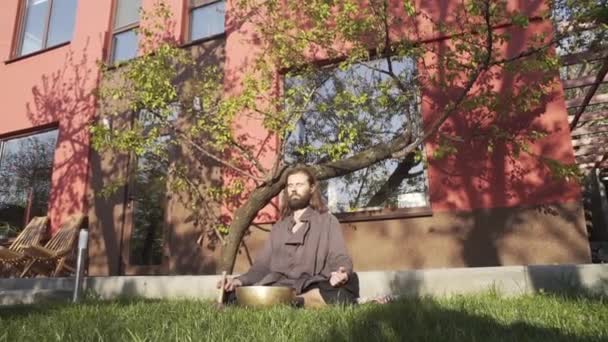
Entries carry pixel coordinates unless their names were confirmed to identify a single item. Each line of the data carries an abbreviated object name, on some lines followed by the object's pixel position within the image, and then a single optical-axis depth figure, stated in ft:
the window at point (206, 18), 29.55
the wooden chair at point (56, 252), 24.85
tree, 19.49
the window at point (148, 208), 26.89
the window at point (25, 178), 31.19
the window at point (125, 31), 32.01
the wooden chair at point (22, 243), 24.98
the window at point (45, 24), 34.76
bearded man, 11.87
